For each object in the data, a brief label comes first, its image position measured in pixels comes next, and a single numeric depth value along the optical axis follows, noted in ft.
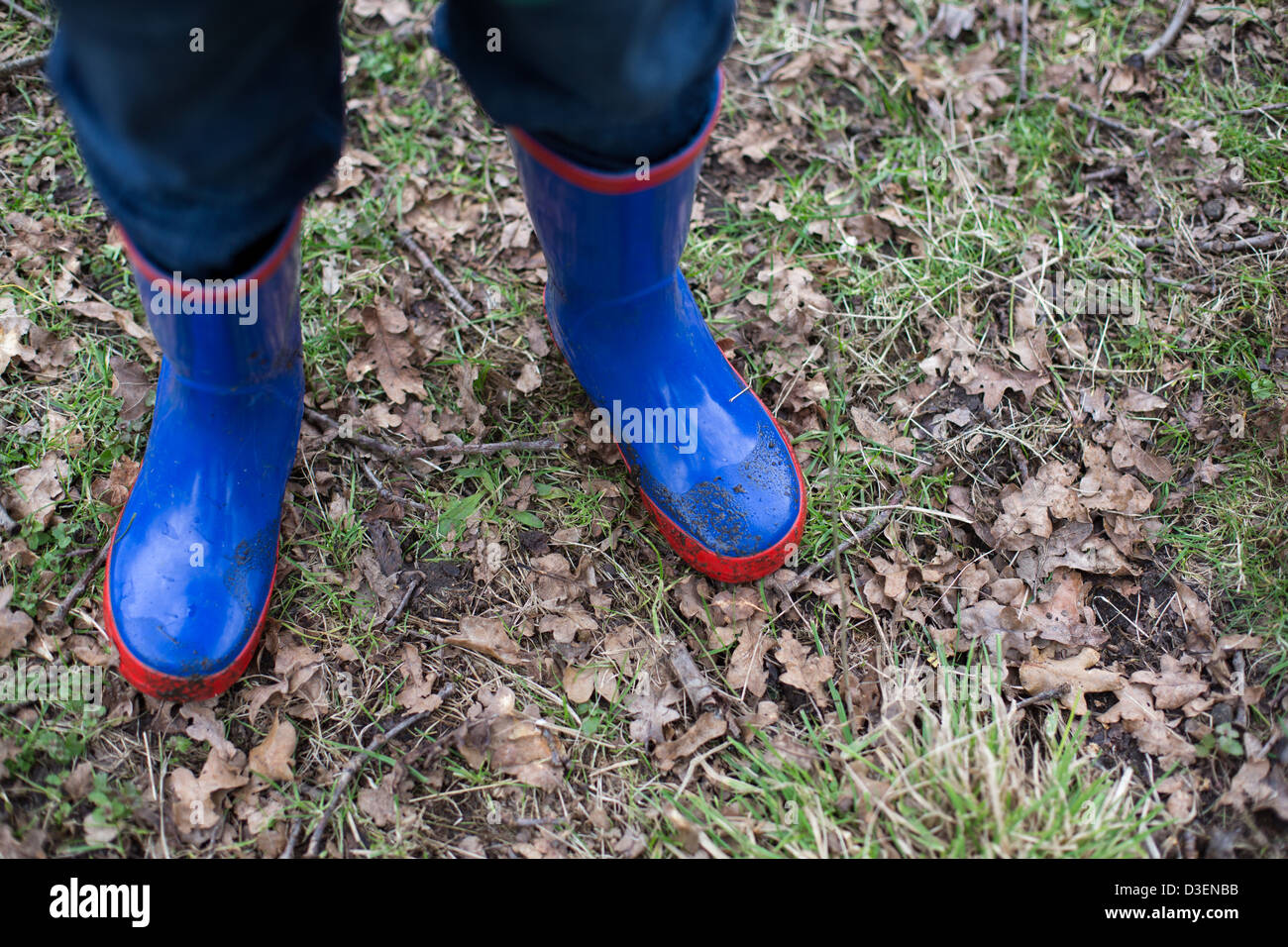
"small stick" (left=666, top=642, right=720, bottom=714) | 2.29
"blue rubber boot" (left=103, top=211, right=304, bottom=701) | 2.13
